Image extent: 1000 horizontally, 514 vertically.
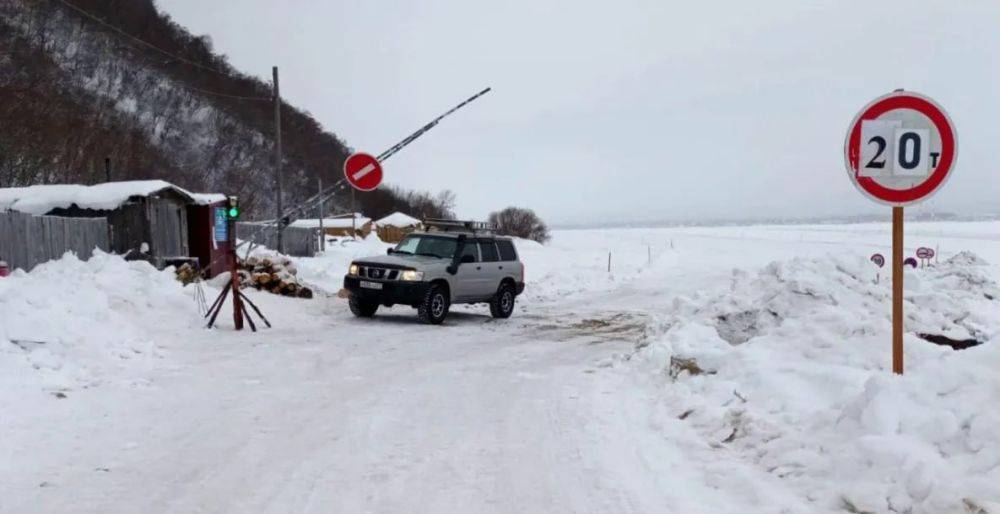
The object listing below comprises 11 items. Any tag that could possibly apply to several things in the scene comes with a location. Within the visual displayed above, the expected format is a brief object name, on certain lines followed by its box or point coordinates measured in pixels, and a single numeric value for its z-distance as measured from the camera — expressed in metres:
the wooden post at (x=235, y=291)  13.47
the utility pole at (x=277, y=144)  24.66
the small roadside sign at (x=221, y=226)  24.84
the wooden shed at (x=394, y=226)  67.19
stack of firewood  18.91
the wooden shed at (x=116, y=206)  20.02
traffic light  16.42
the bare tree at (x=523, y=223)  78.06
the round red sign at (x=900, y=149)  5.82
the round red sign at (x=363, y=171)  17.05
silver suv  16.11
